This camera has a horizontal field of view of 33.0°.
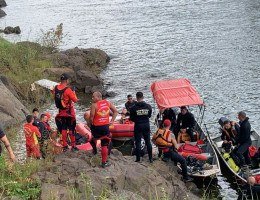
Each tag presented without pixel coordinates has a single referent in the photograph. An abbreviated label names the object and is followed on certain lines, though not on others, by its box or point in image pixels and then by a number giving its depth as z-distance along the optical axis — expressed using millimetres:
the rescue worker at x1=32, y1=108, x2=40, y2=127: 13320
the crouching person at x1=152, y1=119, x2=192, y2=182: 13738
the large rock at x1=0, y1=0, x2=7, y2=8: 70062
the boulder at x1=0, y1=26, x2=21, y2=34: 47219
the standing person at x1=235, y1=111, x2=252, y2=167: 14836
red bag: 16406
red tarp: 17172
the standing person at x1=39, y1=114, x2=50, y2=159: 12793
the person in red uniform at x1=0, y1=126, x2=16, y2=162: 9547
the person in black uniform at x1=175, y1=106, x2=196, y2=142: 17656
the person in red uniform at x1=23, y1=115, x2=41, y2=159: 12336
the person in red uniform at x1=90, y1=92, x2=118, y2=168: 11711
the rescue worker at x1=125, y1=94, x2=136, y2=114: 19516
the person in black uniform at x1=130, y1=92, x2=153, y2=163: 13180
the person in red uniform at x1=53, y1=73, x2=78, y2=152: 12602
